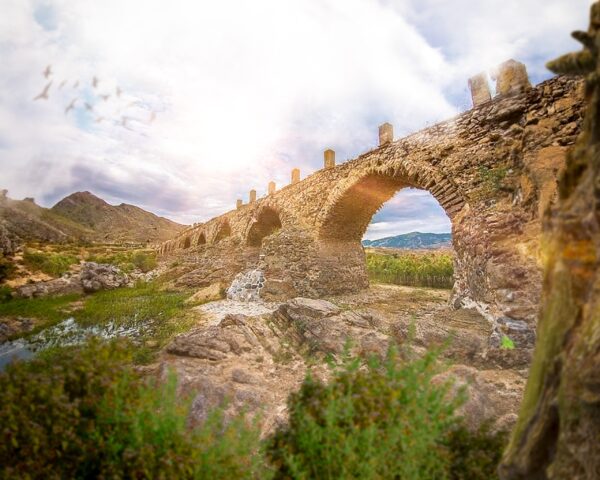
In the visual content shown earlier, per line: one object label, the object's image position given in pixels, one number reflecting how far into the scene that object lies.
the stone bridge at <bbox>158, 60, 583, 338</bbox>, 6.69
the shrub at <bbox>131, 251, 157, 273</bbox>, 26.00
